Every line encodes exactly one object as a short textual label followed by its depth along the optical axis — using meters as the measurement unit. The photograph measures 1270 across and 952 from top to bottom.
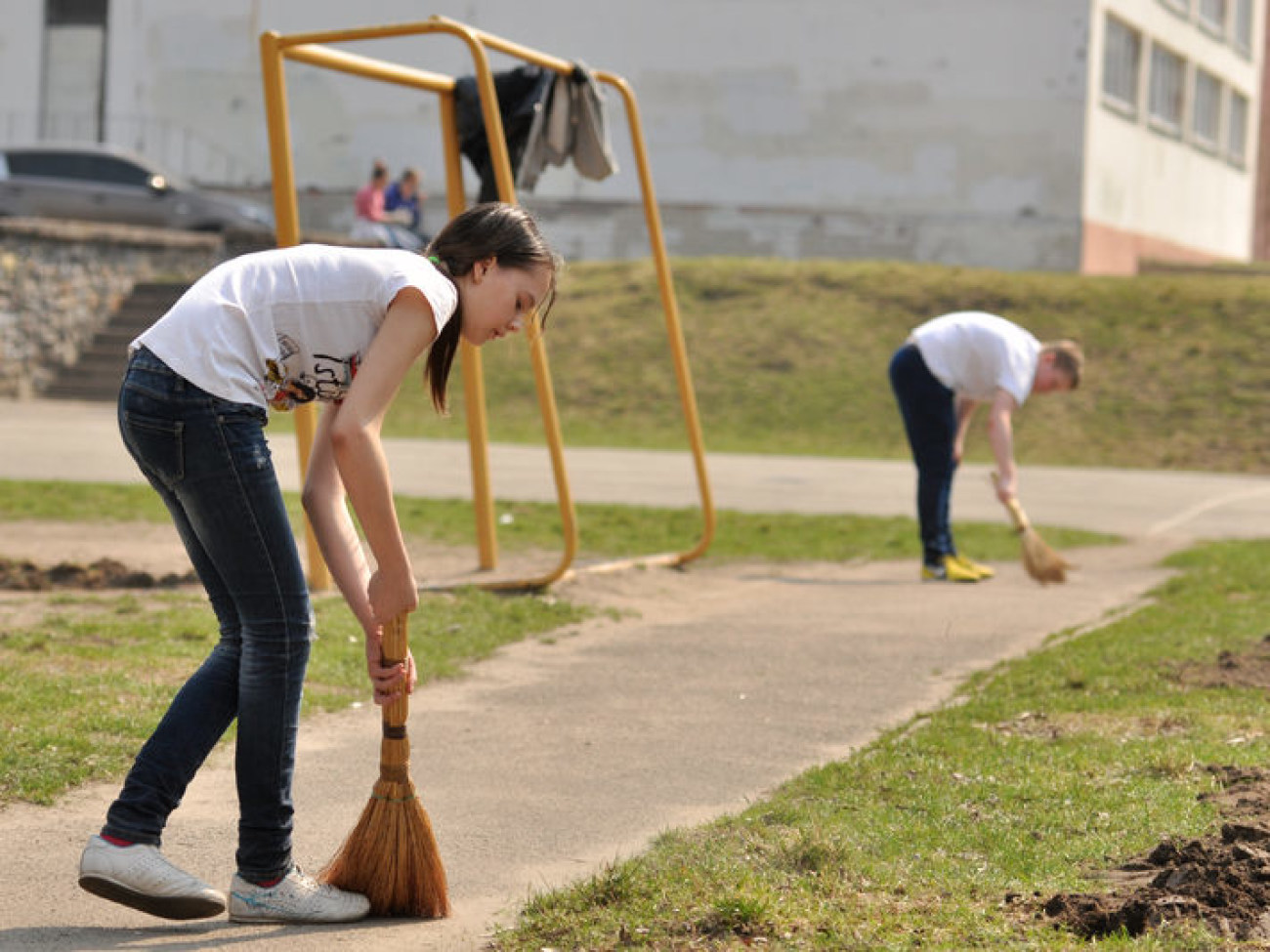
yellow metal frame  16.89
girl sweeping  7.28
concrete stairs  44.89
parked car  56.90
